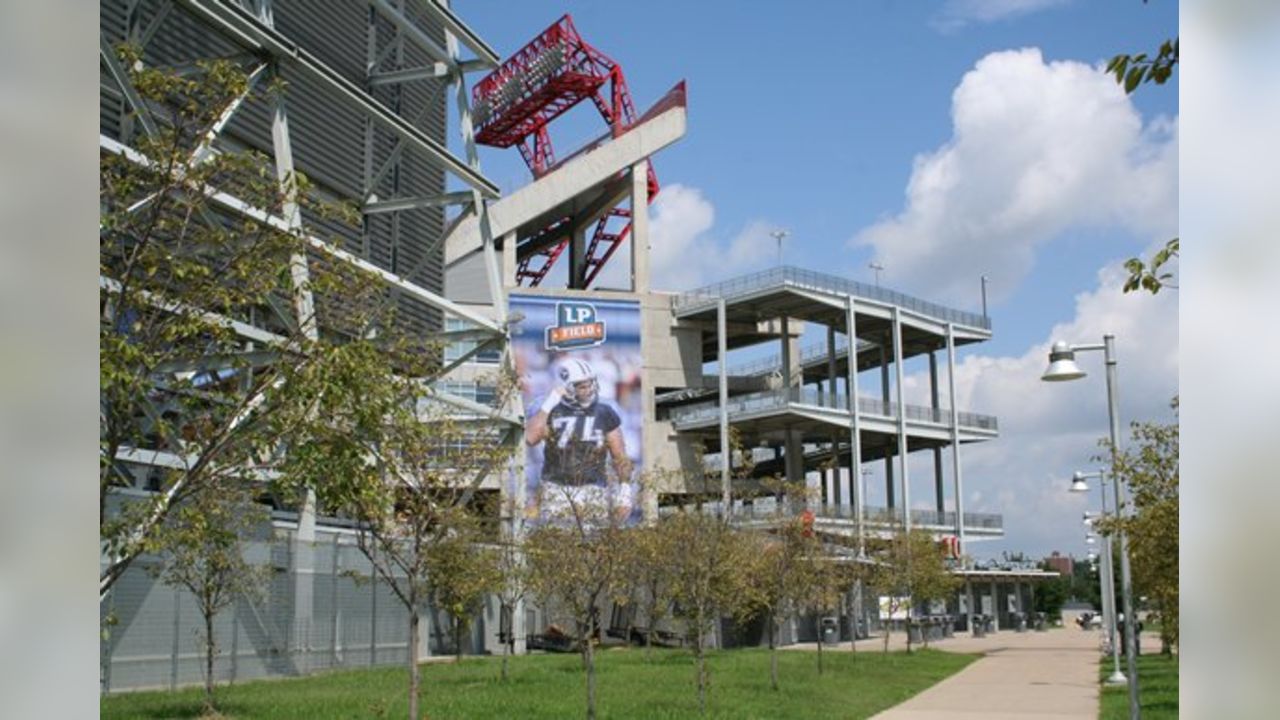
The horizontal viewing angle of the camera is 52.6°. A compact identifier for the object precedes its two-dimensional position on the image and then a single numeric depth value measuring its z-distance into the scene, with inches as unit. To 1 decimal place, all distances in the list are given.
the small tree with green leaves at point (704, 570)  962.1
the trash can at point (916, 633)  2357.3
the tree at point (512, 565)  1152.8
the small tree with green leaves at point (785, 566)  1288.1
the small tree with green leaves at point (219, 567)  692.2
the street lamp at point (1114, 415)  642.8
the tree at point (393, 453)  322.3
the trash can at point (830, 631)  2453.2
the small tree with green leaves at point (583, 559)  866.1
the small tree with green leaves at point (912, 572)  1876.2
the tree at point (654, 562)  1176.2
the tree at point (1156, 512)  709.3
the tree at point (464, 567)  999.0
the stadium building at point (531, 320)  1144.2
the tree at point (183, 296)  276.4
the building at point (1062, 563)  4995.1
